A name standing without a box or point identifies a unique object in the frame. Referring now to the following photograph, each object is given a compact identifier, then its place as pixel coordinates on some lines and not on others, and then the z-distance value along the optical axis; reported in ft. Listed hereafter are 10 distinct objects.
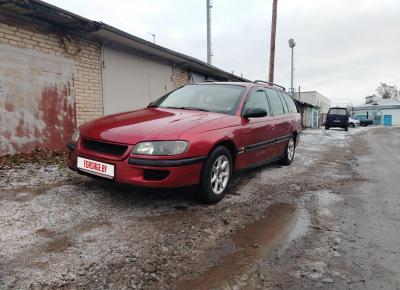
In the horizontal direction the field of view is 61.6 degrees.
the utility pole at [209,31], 62.44
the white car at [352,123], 134.59
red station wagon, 11.69
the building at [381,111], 203.82
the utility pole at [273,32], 60.80
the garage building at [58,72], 19.92
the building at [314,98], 164.76
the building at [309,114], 107.12
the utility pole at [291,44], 97.50
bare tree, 275.59
